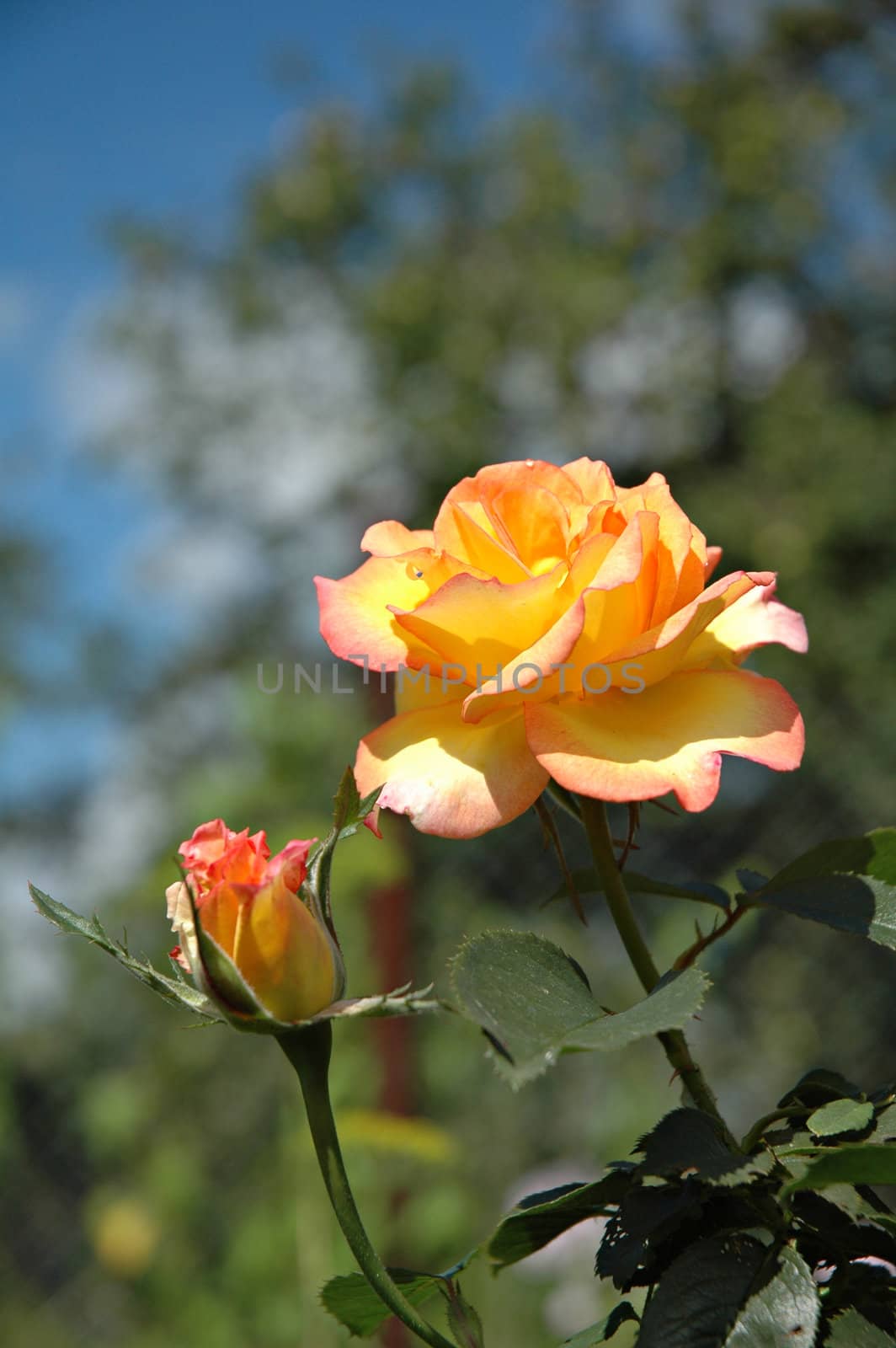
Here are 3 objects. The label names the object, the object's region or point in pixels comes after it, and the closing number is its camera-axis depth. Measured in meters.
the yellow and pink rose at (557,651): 0.63
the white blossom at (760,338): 7.26
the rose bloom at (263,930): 0.61
